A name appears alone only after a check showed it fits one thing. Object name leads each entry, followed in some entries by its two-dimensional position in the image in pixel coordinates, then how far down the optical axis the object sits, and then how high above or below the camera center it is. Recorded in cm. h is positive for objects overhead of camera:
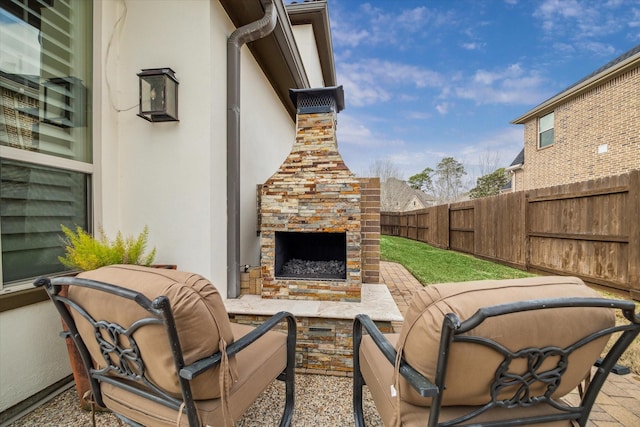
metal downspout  298 +75
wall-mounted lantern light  257 +111
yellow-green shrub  201 -29
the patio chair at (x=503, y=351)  91 -46
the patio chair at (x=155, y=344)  104 -52
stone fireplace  297 +10
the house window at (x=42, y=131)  195 +63
